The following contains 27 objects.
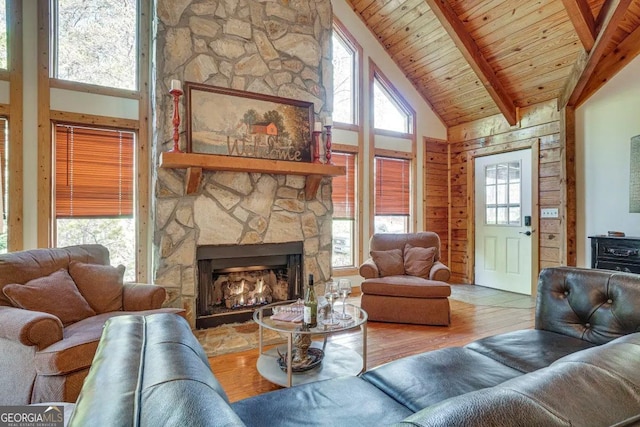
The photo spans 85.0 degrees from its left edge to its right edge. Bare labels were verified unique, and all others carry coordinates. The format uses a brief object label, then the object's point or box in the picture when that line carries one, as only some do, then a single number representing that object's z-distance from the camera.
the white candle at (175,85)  2.92
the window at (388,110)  5.39
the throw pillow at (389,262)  3.96
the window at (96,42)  3.48
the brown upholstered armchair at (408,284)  3.52
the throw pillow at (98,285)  2.46
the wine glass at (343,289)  2.49
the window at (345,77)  5.05
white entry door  4.88
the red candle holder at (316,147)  3.75
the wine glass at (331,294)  2.31
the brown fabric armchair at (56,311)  1.85
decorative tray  2.27
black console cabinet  3.28
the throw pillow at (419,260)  3.91
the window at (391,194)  5.34
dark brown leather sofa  0.62
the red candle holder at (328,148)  3.72
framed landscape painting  3.26
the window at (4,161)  3.21
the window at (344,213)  4.96
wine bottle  2.17
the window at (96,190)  3.47
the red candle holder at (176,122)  3.00
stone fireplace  3.19
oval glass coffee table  2.13
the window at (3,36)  3.27
